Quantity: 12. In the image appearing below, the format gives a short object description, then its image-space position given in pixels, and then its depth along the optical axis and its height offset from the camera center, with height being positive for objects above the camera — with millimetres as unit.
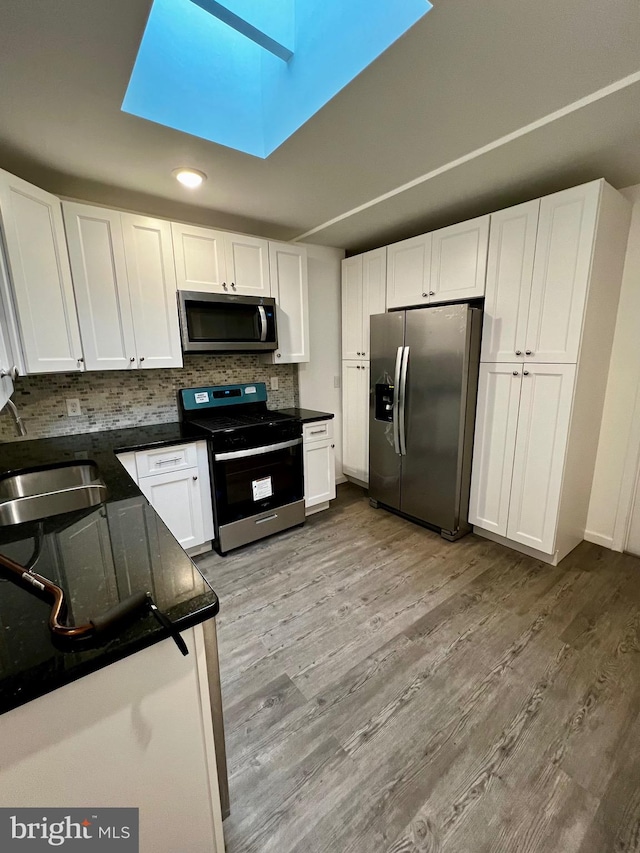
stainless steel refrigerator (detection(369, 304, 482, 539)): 2377 -387
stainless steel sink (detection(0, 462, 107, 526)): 1507 -601
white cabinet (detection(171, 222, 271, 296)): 2348 +667
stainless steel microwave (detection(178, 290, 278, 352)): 2365 +246
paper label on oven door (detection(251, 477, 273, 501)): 2535 -934
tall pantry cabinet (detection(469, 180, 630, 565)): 1954 -32
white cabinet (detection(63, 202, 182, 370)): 2010 +422
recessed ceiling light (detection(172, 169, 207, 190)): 1896 +979
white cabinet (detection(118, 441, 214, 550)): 2119 -795
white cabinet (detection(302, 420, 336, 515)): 2846 -878
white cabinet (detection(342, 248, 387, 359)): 2994 +525
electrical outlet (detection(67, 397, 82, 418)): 2258 -311
